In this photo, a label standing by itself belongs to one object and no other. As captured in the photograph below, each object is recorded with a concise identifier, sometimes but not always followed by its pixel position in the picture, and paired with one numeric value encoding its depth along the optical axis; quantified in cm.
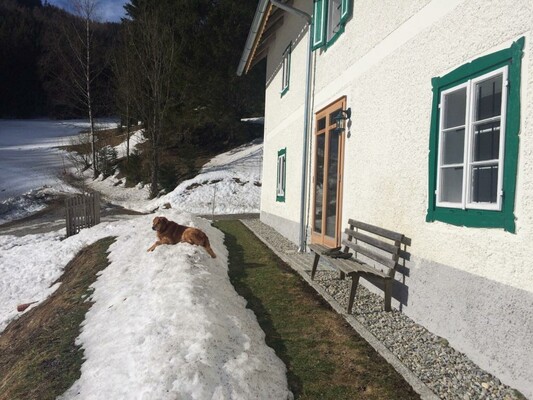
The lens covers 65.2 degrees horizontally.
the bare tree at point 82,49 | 2606
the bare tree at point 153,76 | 2152
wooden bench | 451
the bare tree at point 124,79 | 2450
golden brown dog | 689
